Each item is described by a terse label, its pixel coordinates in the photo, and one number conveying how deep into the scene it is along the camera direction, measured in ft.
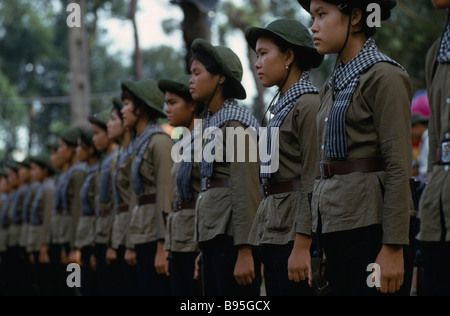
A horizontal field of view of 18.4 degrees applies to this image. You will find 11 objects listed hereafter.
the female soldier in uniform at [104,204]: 49.66
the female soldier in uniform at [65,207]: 59.29
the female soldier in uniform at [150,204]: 41.13
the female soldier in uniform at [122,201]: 45.62
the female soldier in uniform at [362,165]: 21.33
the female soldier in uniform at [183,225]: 36.80
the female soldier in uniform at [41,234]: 68.60
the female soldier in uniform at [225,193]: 31.90
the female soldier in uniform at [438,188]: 18.96
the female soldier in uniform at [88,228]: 52.97
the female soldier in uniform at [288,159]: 26.34
